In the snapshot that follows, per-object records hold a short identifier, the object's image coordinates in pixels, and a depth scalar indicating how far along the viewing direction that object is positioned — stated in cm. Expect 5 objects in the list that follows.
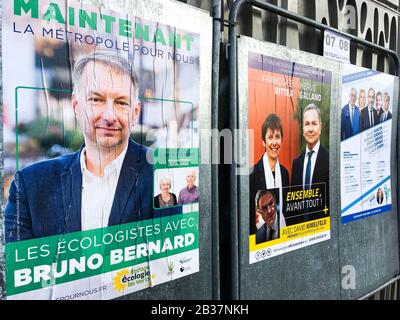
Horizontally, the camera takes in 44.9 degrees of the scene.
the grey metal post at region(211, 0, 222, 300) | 233
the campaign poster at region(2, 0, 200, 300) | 162
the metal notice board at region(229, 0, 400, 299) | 240
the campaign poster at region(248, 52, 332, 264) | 257
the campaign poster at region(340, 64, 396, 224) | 337
